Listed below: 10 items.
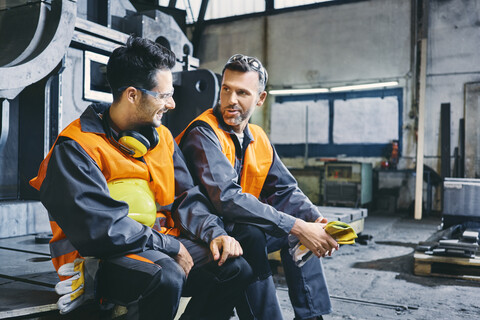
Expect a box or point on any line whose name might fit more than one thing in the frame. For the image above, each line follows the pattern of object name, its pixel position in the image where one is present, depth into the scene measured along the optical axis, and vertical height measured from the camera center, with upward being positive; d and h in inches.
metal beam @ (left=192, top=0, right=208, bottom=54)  412.2 +132.3
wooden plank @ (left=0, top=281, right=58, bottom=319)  59.6 -23.0
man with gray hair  69.5 -6.9
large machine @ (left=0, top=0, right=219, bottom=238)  123.8 +25.4
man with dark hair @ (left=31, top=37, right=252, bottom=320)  51.8 -8.2
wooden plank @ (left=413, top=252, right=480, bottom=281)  130.3 -37.2
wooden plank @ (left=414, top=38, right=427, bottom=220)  264.3 +14.6
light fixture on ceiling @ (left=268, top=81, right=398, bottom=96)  335.6 +58.7
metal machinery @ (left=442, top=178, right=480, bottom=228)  158.4 -18.2
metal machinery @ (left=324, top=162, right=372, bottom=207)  301.0 -21.6
